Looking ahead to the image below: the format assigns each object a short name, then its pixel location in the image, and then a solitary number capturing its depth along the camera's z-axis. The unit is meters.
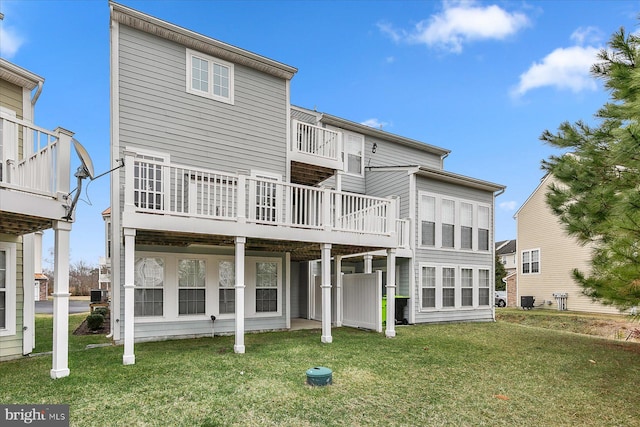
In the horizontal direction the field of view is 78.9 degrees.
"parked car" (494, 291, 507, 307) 29.22
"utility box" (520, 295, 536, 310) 22.95
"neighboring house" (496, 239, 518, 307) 34.78
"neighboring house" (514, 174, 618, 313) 21.75
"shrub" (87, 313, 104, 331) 11.32
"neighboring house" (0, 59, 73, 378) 5.46
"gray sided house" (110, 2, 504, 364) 8.23
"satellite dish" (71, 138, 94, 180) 5.77
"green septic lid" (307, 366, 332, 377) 5.54
